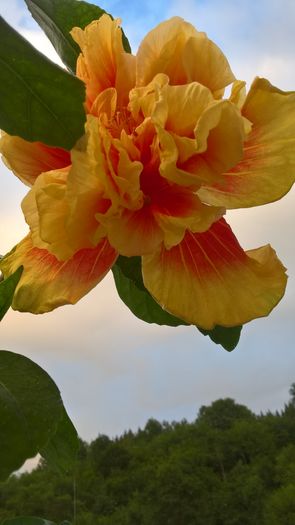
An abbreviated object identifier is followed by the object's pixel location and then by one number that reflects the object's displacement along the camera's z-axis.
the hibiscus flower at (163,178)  0.38
